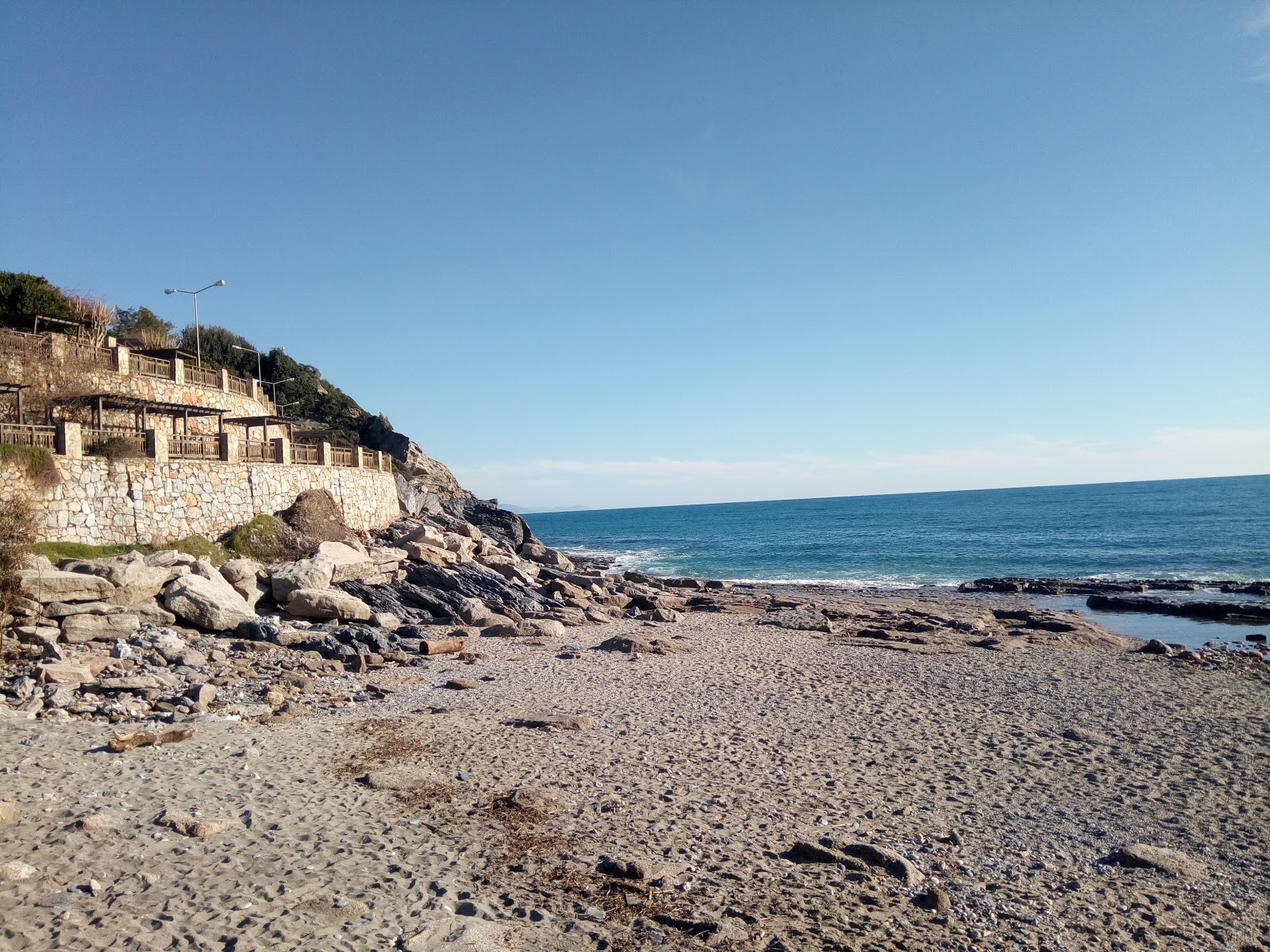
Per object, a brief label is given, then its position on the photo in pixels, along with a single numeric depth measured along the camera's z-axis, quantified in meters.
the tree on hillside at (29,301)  28.05
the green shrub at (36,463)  18.22
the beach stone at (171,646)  14.84
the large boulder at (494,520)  44.16
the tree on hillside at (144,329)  31.30
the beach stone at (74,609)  15.48
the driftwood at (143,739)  9.99
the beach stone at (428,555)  28.02
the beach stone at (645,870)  7.03
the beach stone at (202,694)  12.32
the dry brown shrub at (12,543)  14.24
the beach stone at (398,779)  9.30
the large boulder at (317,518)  25.94
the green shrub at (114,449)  20.31
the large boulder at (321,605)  19.83
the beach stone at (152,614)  16.50
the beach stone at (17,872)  6.40
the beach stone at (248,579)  19.73
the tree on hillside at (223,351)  51.72
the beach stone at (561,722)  12.19
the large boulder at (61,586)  15.19
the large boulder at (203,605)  17.12
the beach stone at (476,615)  22.72
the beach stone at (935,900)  6.73
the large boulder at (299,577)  20.50
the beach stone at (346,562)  23.38
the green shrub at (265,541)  23.39
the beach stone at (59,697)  11.74
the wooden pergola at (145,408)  22.59
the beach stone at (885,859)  7.23
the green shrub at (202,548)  21.28
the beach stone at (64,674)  12.65
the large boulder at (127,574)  16.58
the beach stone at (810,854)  7.55
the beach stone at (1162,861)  7.71
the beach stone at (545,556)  38.12
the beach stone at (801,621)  25.64
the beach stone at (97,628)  14.91
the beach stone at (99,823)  7.53
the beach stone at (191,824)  7.57
